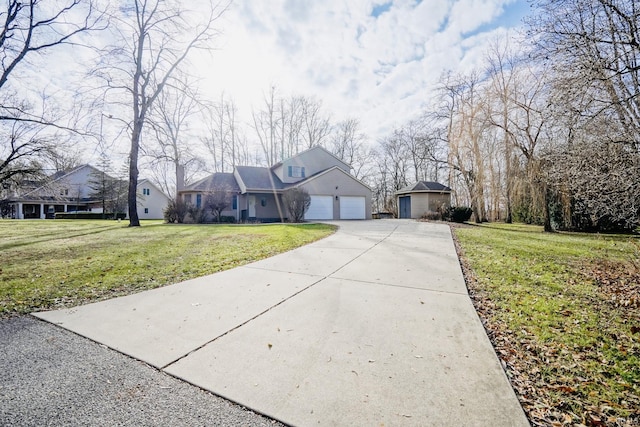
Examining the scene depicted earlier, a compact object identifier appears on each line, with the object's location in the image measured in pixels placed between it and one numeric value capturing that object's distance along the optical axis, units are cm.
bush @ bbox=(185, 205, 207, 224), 1850
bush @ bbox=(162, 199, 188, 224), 1852
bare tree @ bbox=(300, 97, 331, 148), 3192
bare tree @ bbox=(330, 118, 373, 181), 3531
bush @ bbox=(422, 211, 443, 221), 1959
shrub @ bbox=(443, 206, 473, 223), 1886
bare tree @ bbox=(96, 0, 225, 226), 1561
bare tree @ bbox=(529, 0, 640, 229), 488
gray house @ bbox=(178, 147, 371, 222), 2017
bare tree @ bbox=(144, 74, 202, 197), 1680
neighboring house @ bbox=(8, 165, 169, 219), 3127
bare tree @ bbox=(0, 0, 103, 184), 1252
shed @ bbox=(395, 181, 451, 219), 2320
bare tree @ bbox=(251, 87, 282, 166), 3047
